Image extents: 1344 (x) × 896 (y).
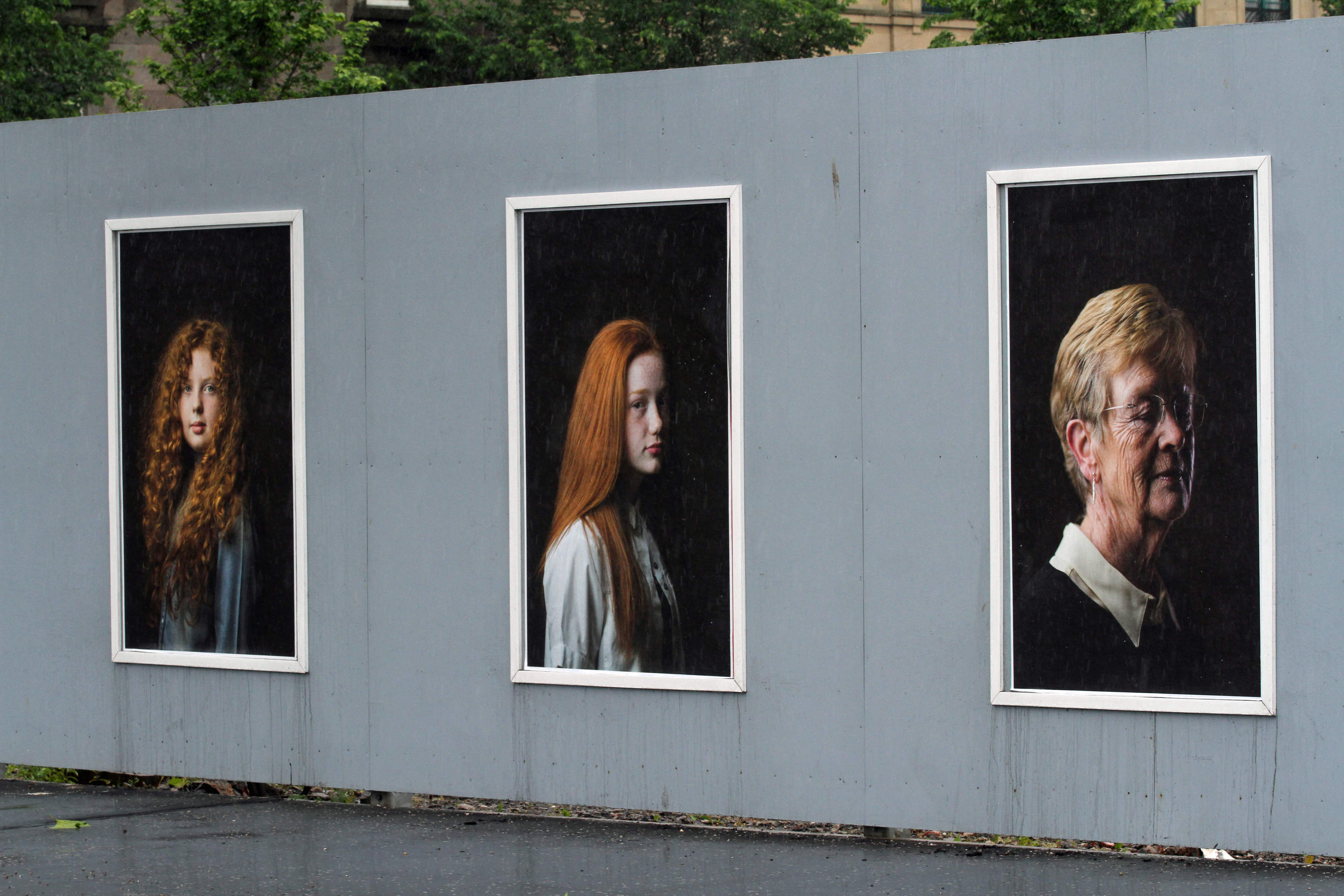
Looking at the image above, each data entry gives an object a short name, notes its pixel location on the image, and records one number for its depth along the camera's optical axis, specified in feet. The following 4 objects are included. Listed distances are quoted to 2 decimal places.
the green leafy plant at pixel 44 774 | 51.42
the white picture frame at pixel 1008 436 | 35.99
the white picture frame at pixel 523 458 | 40.24
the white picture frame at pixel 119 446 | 44.86
